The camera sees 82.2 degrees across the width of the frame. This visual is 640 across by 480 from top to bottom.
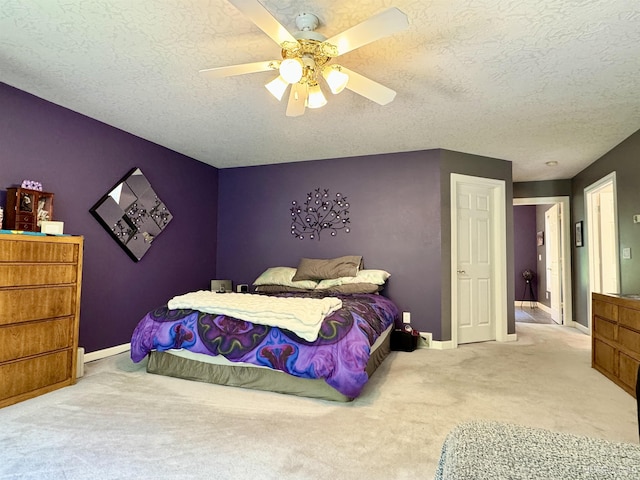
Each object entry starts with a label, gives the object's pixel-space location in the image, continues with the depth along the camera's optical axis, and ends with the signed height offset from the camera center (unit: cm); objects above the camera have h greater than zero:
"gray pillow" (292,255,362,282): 429 -14
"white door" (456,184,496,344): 443 -8
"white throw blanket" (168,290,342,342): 257 -40
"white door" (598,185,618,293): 481 +26
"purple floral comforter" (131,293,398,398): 247 -64
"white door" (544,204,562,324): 588 -1
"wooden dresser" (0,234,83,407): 241 -43
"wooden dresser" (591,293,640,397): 276 -64
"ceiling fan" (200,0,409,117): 163 +106
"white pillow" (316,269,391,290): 419 -25
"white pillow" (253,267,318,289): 438 -28
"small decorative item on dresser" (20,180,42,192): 288 +54
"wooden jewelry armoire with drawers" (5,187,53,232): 278 +33
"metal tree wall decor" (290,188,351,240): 475 +55
